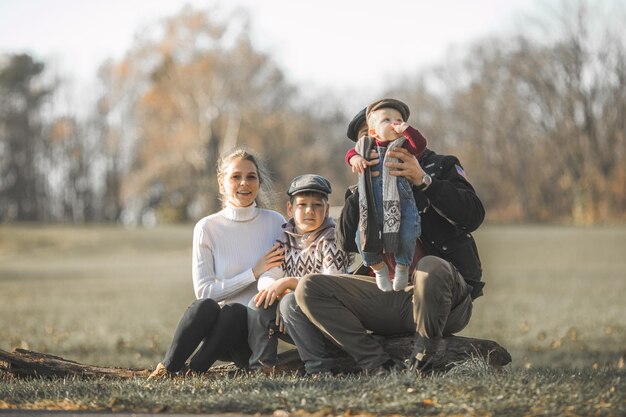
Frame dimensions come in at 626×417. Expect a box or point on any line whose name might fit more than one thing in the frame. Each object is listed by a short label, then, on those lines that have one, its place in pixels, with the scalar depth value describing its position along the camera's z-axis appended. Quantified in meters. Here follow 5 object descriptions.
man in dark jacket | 10.99
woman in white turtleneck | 12.22
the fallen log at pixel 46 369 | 12.55
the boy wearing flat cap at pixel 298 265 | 12.02
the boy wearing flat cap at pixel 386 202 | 10.64
